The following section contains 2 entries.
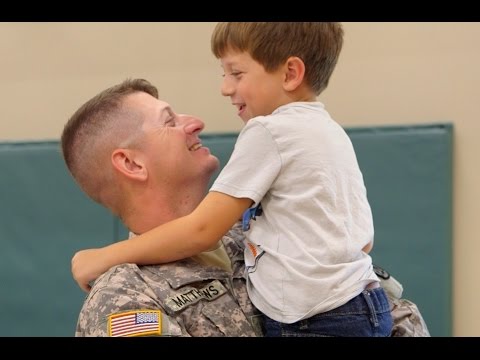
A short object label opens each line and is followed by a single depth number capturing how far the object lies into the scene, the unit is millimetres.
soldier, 3743
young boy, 3669
